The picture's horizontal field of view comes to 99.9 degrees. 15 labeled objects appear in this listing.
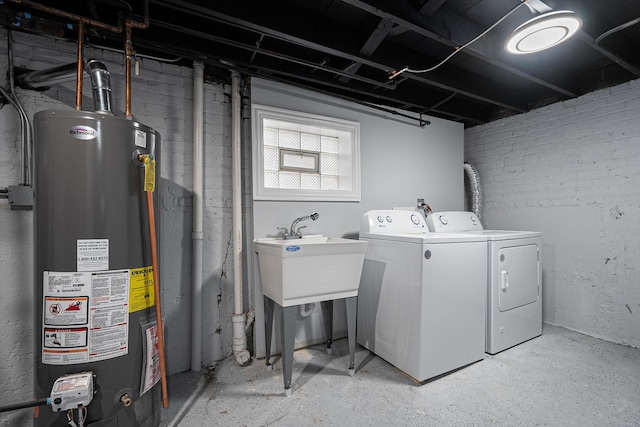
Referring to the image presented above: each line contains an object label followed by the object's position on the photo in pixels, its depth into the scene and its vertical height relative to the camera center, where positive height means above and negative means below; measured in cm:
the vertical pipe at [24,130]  139 +43
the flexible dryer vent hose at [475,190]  302 +24
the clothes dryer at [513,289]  200 -62
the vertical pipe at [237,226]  192 -11
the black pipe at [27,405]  96 -70
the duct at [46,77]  135 +70
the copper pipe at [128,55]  134 +79
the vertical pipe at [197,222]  181 -7
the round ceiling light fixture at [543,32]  125 +91
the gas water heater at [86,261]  105 -20
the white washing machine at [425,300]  166 -59
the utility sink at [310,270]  151 -35
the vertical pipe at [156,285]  121 -33
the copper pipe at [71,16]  118 +93
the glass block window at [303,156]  198 +45
